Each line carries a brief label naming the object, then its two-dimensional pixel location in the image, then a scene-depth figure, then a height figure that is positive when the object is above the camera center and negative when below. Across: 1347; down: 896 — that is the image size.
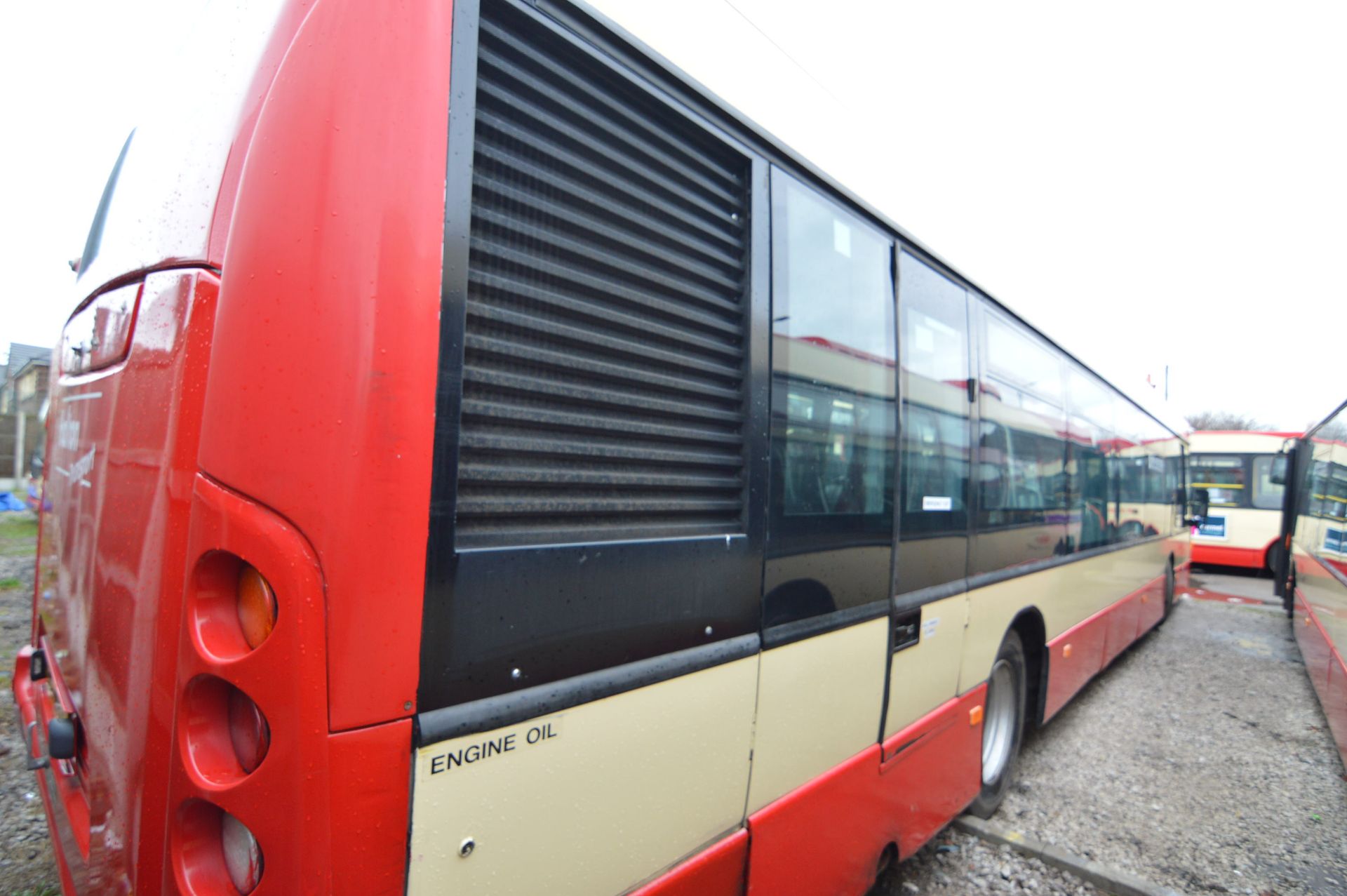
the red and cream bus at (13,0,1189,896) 1.13 -0.03
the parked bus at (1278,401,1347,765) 5.34 -0.65
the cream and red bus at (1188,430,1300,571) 14.88 +0.04
